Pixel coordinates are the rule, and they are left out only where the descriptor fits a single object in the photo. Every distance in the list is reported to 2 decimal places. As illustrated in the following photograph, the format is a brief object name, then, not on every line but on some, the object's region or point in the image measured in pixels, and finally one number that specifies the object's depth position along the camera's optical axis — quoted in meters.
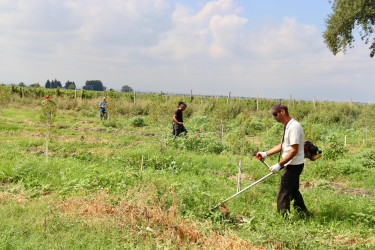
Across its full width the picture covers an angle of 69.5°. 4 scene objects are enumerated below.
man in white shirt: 4.04
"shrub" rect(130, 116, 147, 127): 16.28
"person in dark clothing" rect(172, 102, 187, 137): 8.98
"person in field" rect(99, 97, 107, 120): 16.45
